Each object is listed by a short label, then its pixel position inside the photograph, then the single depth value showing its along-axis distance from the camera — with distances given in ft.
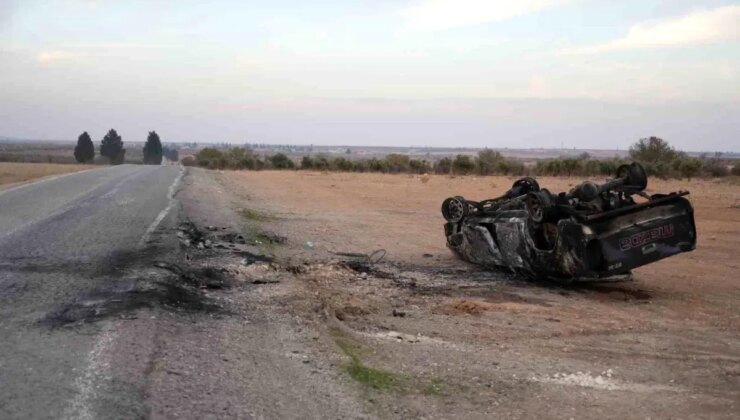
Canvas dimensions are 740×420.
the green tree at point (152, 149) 383.65
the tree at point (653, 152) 171.12
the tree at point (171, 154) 518.62
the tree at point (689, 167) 147.95
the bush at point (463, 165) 185.10
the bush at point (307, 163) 225.54
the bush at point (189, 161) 279.92
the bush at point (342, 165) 209.77
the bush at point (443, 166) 190.77
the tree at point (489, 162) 183.93
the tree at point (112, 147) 369.30
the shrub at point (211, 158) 247.21
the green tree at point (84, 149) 345.51
